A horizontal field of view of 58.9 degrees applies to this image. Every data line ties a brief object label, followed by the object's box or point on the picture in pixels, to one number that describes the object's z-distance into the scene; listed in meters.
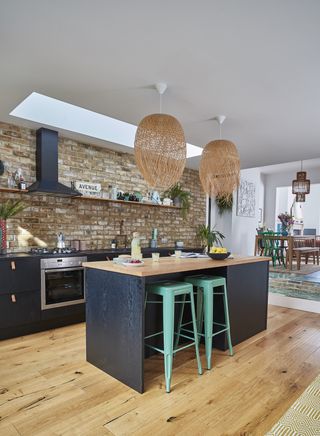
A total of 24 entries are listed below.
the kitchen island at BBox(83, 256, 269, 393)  2.14
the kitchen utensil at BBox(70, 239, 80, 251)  4.13
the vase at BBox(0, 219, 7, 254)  3.38
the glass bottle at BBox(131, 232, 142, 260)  2.68
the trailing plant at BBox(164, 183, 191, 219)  5.66
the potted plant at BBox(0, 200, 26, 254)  3.40
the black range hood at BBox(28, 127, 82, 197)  3.74
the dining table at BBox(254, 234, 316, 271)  6.19
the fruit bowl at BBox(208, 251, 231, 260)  3.03
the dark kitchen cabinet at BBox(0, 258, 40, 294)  3.12
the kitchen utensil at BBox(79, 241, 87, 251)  4.19
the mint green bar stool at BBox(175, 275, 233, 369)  2.59
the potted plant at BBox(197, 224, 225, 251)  6.33
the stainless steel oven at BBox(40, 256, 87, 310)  3.41
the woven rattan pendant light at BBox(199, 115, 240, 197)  3.05
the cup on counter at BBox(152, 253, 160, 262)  2.86
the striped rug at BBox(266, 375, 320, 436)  1.37
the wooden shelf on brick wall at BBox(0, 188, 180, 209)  3.50
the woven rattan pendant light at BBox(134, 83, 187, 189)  2.37
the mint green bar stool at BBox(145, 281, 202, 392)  2.17
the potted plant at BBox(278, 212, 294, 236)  6.96
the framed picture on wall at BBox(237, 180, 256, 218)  7.68
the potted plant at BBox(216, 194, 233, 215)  7.08
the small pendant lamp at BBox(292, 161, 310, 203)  6.48
